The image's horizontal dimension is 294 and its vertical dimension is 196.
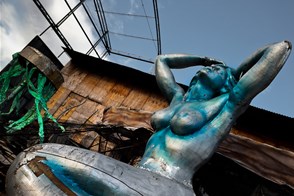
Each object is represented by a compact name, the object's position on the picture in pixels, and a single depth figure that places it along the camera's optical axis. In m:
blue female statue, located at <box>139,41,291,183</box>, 1.82
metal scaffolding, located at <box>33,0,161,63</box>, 8.81
